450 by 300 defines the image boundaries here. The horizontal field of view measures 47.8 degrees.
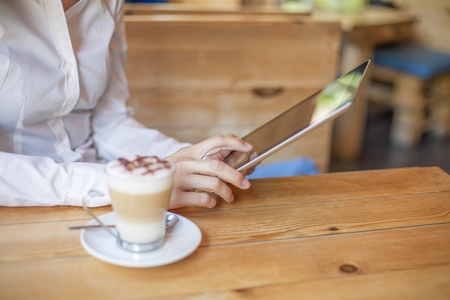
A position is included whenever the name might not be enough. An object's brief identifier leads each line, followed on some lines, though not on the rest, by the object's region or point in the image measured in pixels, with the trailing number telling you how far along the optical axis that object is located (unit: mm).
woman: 850
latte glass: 648
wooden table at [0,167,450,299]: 644
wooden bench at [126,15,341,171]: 1997
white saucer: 669
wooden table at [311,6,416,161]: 2652
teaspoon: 756
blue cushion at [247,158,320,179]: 1931
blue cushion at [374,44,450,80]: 2926
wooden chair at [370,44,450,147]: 2996
